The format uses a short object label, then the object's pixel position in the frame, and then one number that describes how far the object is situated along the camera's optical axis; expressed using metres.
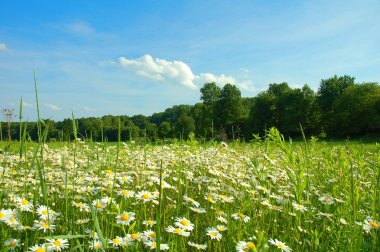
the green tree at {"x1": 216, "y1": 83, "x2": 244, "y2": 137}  64.94
